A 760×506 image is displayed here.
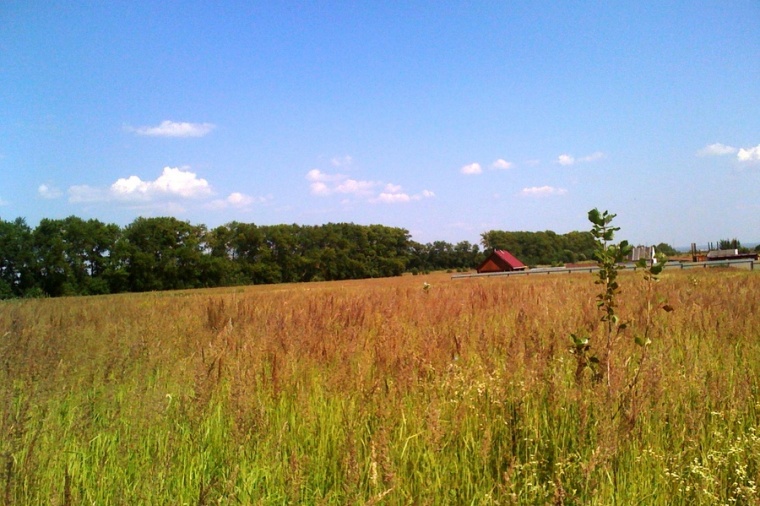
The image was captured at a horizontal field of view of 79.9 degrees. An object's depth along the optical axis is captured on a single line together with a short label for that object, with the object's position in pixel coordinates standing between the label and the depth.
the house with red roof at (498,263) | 55.31
